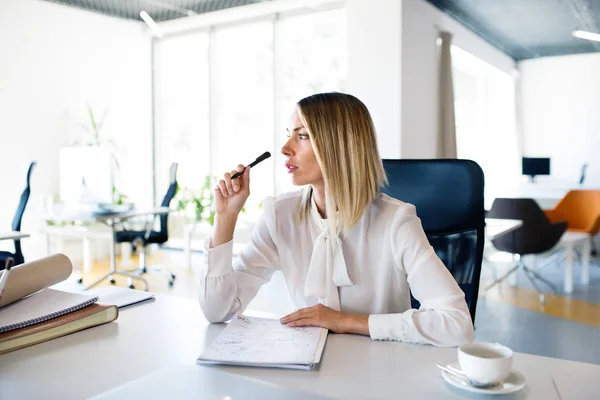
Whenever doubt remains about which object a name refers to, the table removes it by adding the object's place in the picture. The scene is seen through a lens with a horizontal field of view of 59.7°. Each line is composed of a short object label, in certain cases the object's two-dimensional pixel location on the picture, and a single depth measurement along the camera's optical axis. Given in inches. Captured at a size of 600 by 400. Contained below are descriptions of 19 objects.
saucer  31.9
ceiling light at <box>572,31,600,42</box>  279.5
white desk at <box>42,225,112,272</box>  196.9
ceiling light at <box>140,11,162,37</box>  210.5
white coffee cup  31.9
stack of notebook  41.2
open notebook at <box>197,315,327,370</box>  36.2
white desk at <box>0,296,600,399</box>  32.7
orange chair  243.4
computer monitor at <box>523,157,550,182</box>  326.0
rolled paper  43.5
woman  51.1
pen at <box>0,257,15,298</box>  34.1
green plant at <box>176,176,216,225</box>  256.4
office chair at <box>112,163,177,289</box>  192.2
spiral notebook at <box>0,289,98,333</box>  41.9
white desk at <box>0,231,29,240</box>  134.2
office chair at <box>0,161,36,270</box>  145.7
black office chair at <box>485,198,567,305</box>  180.4
